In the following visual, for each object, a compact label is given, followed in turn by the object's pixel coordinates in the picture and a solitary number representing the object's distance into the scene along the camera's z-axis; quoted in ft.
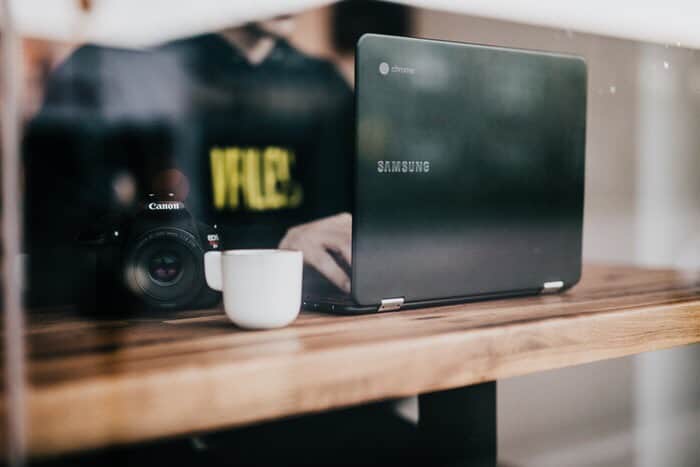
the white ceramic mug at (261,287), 1.82
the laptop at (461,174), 2.11
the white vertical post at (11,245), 1.18
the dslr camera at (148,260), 2.19
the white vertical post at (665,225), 4.75
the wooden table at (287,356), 1.31
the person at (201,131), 4.65
